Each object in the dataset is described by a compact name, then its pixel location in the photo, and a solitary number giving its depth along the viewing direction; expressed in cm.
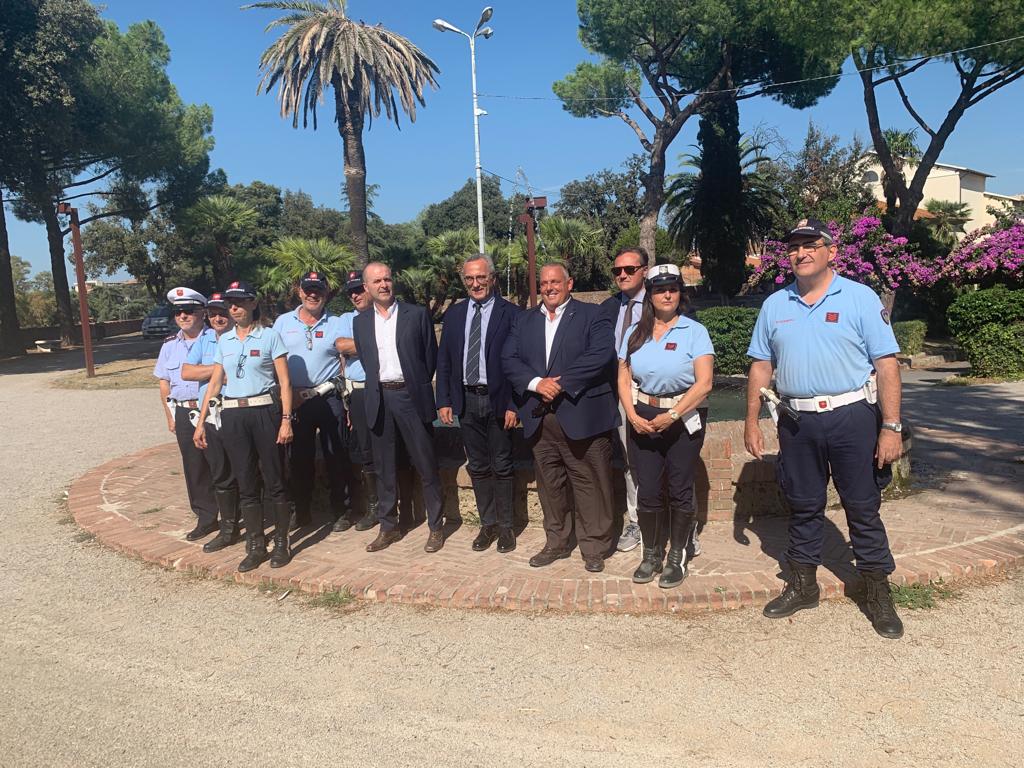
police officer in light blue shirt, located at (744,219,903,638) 331
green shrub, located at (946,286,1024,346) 1232
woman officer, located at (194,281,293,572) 441
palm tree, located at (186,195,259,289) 3069
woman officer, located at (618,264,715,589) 386
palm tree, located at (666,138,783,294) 2488
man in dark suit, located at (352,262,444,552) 463
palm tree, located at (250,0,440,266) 2127
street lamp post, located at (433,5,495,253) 2117
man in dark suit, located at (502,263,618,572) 418
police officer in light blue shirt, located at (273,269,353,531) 509
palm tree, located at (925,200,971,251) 2201
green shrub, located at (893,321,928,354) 1689
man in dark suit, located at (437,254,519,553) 443
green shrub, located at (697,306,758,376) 1539
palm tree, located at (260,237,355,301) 2475
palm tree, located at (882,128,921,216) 2556
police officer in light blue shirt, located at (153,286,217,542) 499
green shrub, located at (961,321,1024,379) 1191
